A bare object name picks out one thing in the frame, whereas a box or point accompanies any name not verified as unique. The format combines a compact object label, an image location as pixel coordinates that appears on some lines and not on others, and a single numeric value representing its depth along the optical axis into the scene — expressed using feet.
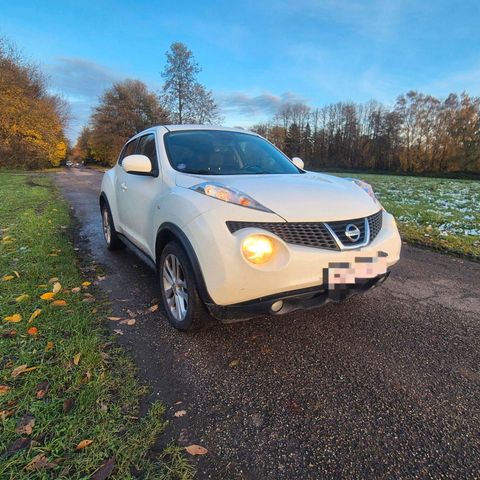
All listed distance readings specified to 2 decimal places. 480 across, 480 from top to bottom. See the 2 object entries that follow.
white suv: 7.16
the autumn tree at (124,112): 131.54
